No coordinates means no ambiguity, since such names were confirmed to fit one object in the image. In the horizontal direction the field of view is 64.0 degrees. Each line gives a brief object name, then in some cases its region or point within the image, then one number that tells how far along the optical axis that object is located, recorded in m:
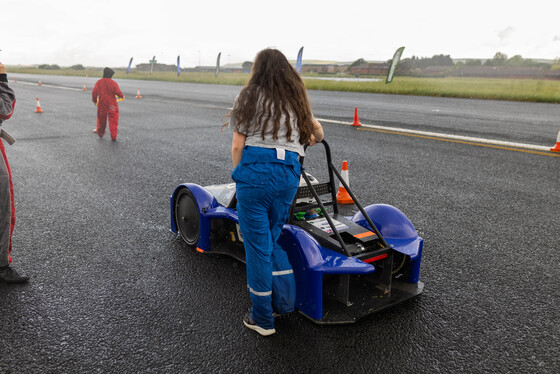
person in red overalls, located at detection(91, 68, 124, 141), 10.48
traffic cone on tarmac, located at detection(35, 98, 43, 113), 16.16
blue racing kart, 2.89
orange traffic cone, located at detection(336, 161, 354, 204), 5.57
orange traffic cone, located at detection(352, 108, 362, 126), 12.61
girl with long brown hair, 2.62
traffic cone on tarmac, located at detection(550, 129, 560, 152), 8.81
